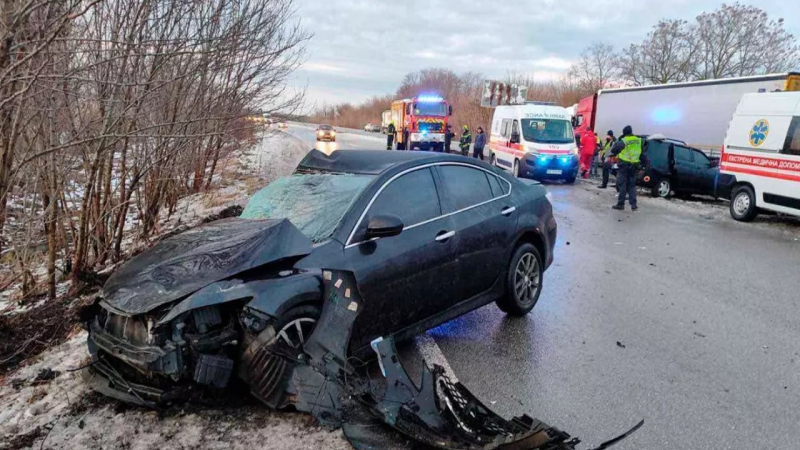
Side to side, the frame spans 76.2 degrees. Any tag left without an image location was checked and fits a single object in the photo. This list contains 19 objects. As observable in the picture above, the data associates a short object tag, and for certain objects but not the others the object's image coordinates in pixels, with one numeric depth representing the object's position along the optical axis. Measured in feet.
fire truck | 88.58
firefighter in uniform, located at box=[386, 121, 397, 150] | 100.48
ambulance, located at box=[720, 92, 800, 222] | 32.45
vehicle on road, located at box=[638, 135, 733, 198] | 46.32
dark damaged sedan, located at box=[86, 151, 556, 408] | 9.83
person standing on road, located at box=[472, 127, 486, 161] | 72.46
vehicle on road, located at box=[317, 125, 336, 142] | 124.36
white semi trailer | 51.72
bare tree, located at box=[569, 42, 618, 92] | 155.12
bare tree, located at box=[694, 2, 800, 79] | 131.75
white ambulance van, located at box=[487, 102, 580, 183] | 53.11
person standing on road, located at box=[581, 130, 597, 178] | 64.39
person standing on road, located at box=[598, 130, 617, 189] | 54.03
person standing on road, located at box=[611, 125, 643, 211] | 40.24
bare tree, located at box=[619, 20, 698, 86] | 141.69
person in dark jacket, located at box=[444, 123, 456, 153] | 85.61
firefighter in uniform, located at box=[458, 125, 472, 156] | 76.13
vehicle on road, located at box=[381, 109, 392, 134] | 114.00
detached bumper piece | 9.10
